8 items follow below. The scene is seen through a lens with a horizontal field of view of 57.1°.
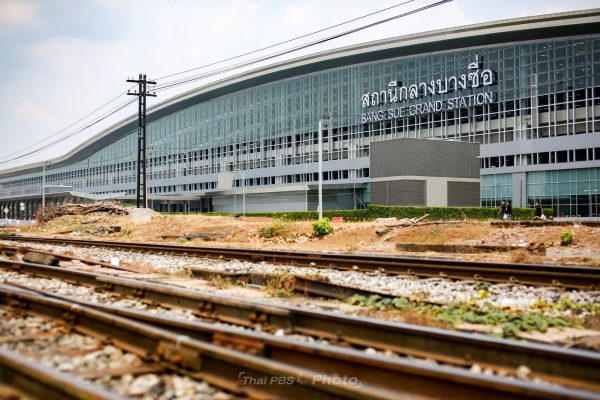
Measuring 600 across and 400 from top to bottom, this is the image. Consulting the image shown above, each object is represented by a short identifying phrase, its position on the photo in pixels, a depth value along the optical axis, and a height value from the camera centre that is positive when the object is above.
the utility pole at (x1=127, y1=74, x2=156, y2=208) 42.88 +8.88
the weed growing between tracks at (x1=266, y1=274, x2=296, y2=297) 10.11 -1.50
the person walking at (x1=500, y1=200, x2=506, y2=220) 39.73 -0.33
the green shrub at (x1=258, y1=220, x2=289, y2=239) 30.33 -1.23
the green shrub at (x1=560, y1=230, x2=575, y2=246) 21.72 -1.30
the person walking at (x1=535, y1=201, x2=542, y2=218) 40.97 -0.43
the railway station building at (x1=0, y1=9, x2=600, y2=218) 58.12 +11.49
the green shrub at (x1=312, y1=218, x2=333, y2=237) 29.67 -1.16
